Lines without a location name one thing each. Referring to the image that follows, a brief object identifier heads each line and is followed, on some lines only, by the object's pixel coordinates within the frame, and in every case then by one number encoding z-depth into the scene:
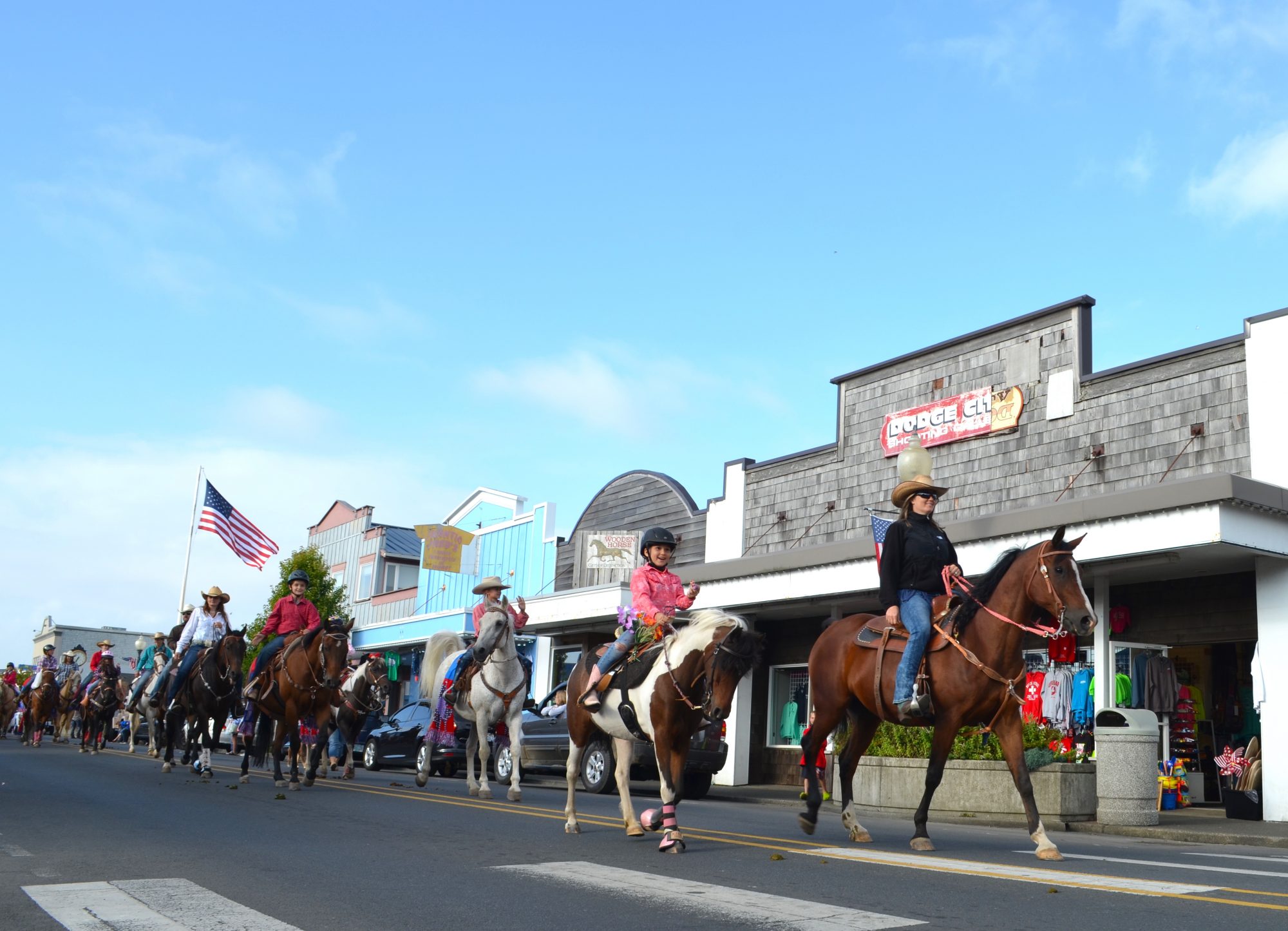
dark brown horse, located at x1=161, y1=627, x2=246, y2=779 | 16.64
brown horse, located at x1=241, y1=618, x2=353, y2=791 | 15.26
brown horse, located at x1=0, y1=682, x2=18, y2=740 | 34.19
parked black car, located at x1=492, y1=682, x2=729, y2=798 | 18.94
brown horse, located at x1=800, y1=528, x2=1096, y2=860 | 8.73
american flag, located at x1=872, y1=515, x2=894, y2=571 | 17.94
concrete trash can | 14.22
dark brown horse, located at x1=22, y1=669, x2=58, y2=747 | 29.70
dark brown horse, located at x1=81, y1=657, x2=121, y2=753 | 24.75
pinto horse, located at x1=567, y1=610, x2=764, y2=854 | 8.64
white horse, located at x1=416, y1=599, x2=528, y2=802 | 14.49
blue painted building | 36.44
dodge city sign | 21.52
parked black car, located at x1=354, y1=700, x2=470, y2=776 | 24.17
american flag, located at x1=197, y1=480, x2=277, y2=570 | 33.94
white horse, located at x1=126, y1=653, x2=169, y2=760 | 21.69
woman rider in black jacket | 9.24
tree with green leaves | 47.91
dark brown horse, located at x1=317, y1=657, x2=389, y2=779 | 18.81
